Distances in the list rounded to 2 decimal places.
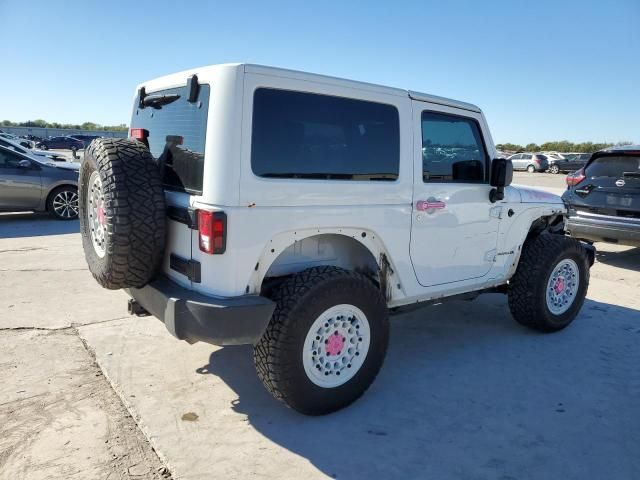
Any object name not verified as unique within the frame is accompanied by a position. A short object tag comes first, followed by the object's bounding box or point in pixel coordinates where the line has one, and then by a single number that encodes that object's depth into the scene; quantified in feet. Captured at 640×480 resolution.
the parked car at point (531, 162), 123.95
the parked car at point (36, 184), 30.37
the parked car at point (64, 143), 152.05
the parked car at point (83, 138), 158.71
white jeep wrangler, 9.03
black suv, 23.02
